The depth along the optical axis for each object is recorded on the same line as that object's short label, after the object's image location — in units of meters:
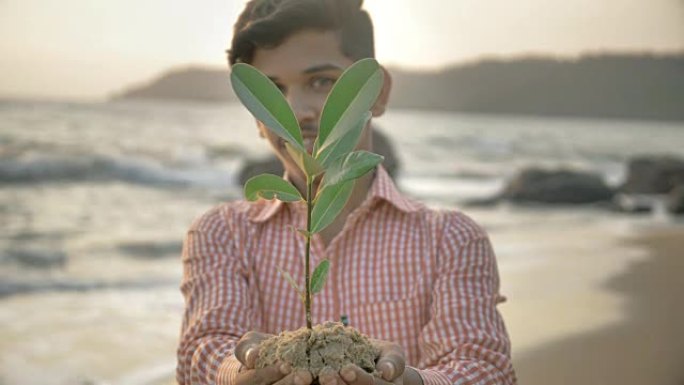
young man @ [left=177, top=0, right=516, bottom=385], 1.74
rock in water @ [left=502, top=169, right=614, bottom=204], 11.33
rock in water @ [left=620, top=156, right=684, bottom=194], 12.45
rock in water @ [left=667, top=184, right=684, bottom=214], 9.86
